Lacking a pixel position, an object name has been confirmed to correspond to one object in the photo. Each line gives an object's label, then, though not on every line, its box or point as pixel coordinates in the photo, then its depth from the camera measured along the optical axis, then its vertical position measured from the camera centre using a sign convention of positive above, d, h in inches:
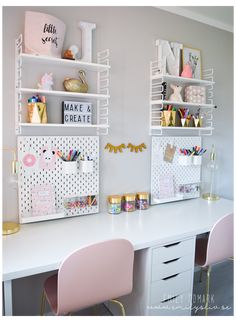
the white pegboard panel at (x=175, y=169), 86.1 -7.8
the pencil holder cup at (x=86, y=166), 70.5 -5.4
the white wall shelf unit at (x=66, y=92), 62.6 +13.3
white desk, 47.7 -19.5
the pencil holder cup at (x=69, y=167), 68.2 -5.5
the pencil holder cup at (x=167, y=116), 82.8 +8.4
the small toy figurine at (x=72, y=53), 66.9 +22.3
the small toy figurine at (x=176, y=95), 85.4 +15.1
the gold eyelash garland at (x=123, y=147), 78.1 -0.7
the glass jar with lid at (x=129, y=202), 78.4 -16.1
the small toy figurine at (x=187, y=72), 85.5 +22.2
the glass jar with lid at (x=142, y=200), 80.5 -16.0
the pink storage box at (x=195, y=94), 88.5 +16.0
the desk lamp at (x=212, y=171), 97.0 -9.6
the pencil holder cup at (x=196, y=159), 91.0 -4.7
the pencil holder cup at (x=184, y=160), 88.7 -4.9
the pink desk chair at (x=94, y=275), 44.9 -22.1
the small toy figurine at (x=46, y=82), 64.9 +14.5
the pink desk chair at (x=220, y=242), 62.7 -22.4
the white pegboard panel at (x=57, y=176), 65.8 -7.9
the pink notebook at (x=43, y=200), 67.2 -13.5
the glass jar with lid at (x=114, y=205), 75.9 -16.4
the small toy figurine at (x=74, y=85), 67.4 +14.3
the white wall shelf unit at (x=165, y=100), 82.7 +13.3
